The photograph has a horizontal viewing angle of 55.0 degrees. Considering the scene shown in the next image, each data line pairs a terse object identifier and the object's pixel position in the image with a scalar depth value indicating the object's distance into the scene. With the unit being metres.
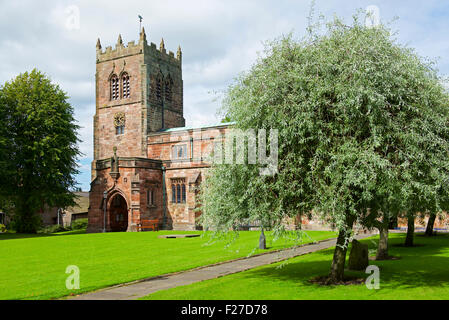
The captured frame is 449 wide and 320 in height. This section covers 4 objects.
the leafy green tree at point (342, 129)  11.69
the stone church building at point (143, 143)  43.22
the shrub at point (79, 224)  58.00
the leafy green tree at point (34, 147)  40.31
